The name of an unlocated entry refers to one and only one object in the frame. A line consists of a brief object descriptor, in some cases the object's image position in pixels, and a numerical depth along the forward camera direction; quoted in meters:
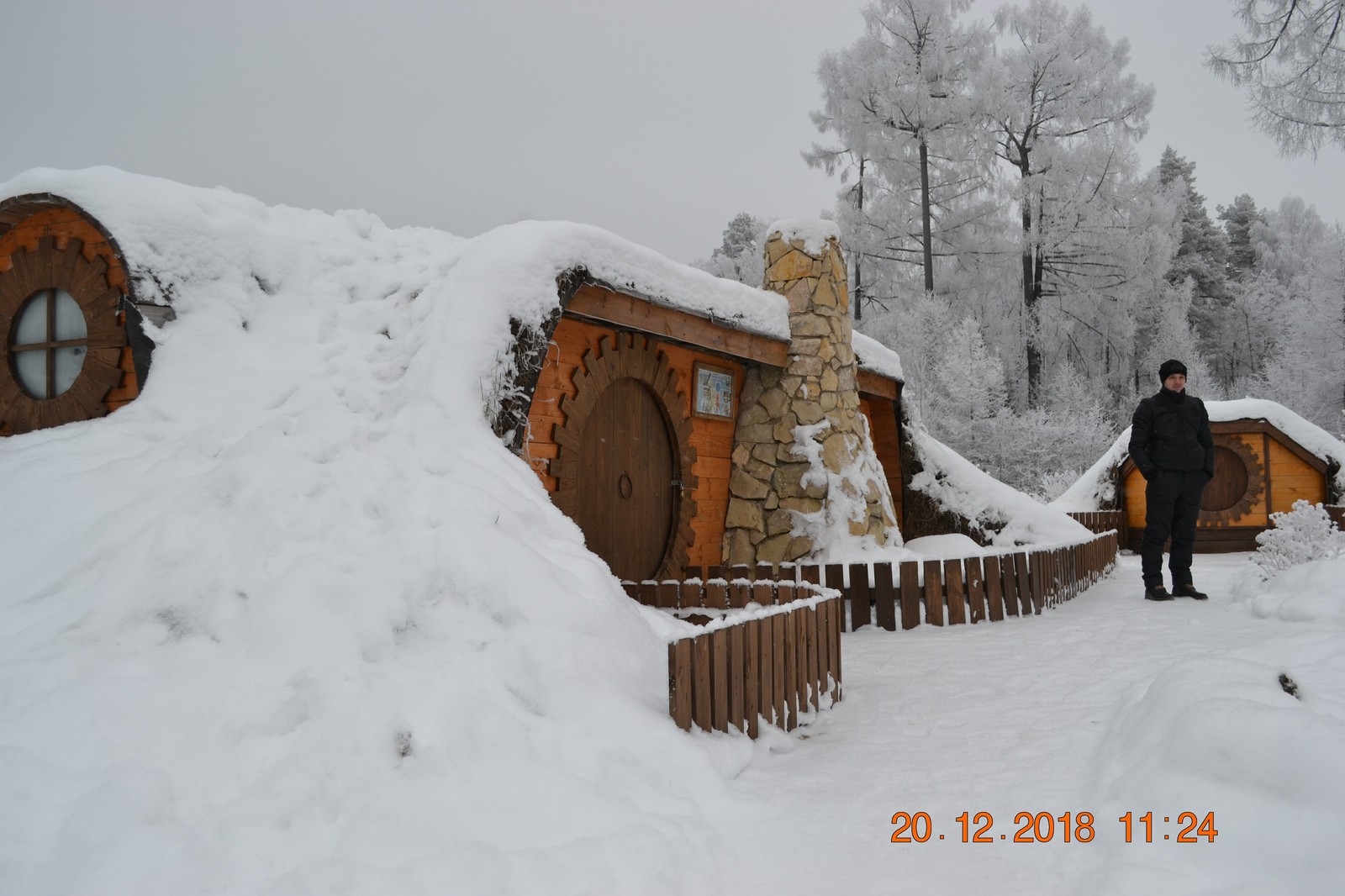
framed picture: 7.71
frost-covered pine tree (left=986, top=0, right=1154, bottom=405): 21.17
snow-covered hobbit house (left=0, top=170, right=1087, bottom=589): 5.27
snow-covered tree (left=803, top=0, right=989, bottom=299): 20.41
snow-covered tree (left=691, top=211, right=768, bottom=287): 28.91
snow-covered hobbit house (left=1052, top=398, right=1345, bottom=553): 12.85
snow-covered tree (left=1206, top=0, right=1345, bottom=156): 11.73
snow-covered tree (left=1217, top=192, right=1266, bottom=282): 37.00
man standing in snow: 6.94
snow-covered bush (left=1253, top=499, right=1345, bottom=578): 6.68
